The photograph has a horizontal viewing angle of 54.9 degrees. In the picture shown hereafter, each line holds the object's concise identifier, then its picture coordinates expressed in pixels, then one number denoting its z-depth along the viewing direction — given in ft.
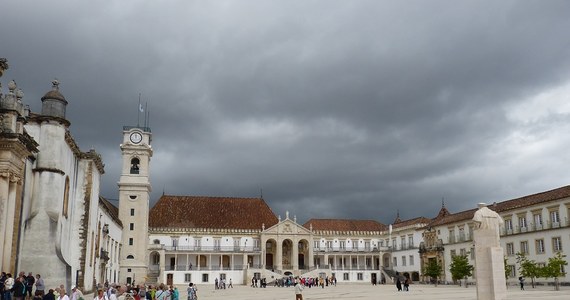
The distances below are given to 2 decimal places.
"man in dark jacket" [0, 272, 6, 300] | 52.11
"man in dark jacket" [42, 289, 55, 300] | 44.26
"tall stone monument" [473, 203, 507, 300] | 51.55
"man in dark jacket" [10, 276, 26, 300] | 52.16
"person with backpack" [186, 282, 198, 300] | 76.58
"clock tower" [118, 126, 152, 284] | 177.37
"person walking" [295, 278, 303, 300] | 77.71
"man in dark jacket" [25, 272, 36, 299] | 57.66
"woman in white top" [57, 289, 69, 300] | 40.68
